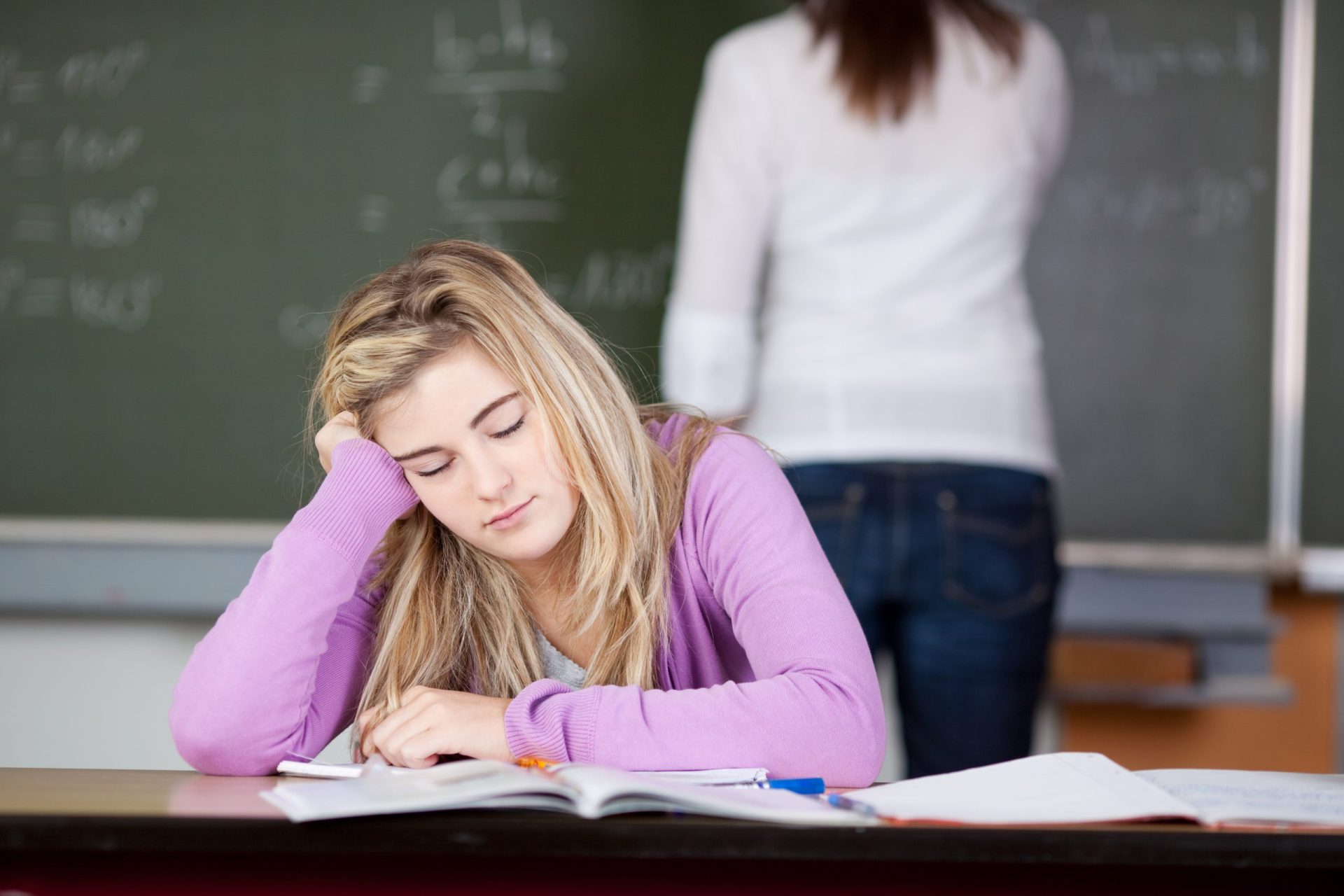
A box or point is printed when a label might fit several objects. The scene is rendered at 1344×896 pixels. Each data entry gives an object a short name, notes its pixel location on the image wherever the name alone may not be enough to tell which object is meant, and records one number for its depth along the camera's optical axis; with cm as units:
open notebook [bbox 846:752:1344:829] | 182
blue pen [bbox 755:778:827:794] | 194
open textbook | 180
